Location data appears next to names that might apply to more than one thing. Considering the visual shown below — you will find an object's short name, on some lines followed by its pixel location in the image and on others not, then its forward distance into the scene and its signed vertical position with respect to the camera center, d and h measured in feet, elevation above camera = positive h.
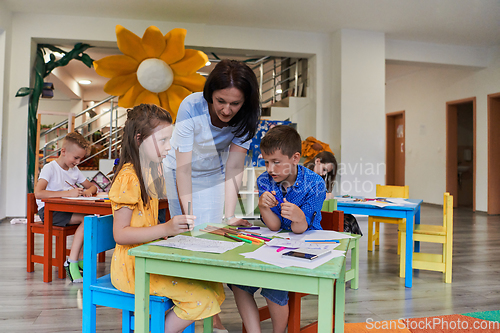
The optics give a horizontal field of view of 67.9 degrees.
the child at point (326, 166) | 9.09 +0.13
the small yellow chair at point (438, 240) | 8.07 -1.51
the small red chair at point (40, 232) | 7.95 -1.47
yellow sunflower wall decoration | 12.83 +3.59
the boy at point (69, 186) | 7.77 -0.36
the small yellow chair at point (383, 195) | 10.71 -0.67
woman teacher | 4.32 +0.38
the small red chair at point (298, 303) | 4.23 -1.51
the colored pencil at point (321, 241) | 3.77 -0.71
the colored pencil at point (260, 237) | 3.76 -0.69
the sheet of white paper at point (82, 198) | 7.73 -0.58
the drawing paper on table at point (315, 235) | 4.00 -0.72
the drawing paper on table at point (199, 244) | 3.24 -0.68
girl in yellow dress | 3.67 -0.48
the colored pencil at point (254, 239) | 3.64 -0.67
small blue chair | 3.92 -1.29
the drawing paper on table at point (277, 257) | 2.84 -0.71
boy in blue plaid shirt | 4.19 -0.32
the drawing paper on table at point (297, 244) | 3.44 -0.70
